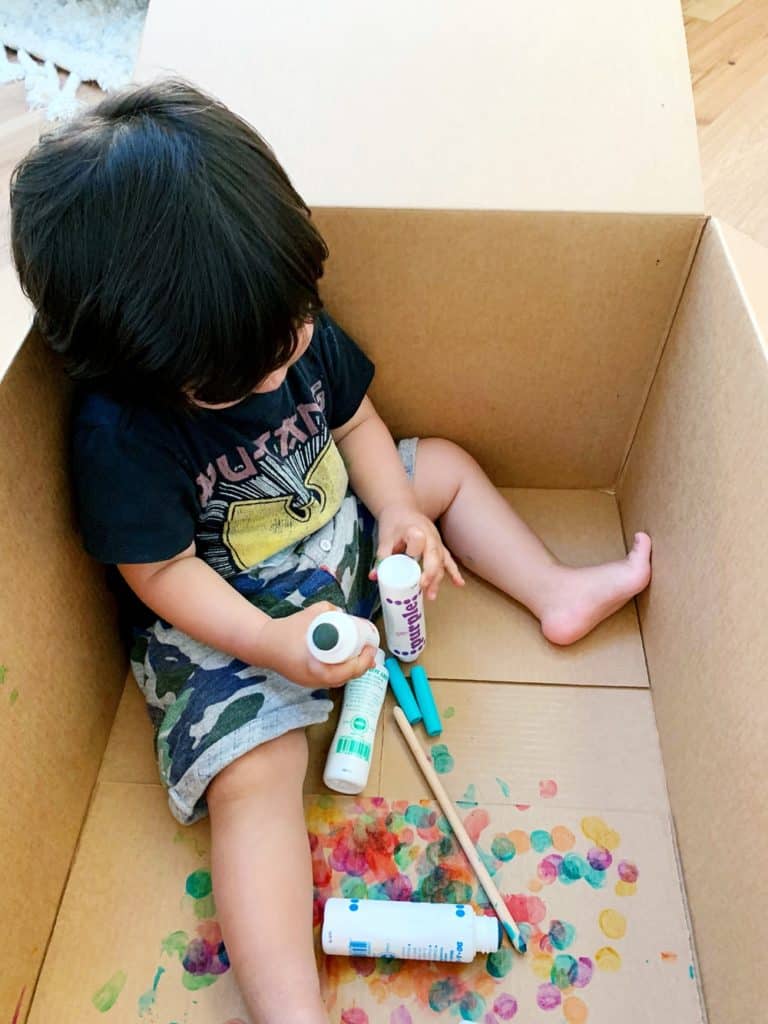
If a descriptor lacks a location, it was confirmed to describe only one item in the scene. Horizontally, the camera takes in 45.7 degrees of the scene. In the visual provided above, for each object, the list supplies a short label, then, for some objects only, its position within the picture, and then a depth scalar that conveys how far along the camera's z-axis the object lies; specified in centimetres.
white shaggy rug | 127
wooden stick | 62
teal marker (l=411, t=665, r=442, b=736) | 71
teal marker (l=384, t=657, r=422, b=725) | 71
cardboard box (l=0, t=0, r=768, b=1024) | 57
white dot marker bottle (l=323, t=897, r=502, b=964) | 59
